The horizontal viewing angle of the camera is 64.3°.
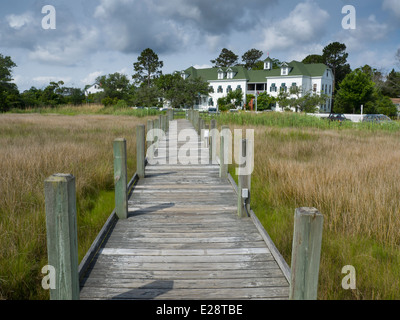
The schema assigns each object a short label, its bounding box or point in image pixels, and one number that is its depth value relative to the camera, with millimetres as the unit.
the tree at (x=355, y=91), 45844
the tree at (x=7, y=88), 36406
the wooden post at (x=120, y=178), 4500
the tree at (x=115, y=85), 53812
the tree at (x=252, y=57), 83250
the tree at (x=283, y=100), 45069
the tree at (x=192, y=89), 50469
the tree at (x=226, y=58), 82500
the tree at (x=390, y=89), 56288
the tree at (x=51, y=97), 44128
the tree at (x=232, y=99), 57156
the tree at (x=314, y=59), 72875
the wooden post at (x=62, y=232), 2064
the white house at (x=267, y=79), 57375
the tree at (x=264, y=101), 53706
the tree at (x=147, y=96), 44288
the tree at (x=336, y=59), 70062
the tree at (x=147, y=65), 70875
